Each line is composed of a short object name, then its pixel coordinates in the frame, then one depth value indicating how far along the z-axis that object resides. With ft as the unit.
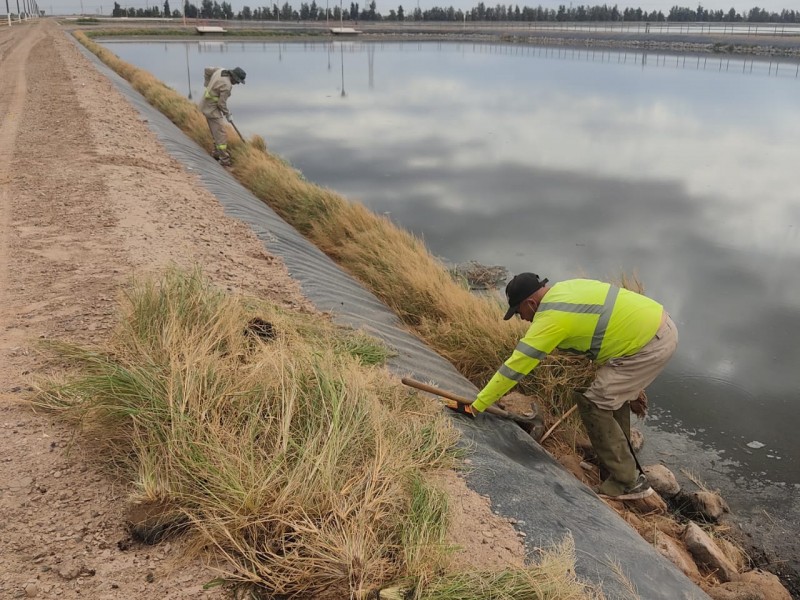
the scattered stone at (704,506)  15.16
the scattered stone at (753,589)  12.03
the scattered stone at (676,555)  12.49
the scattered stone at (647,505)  14.74
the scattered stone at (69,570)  7.74
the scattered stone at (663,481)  15.75
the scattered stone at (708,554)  12.97
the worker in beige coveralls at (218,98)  38.50
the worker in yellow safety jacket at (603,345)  12.56
